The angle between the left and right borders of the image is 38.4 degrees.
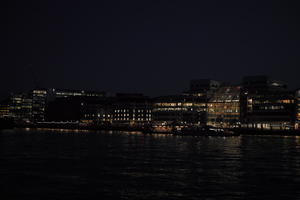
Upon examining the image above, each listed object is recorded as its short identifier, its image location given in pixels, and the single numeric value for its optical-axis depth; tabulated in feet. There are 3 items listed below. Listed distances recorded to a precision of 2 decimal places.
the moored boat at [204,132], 465.88
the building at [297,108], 576.61
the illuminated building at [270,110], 592.19
